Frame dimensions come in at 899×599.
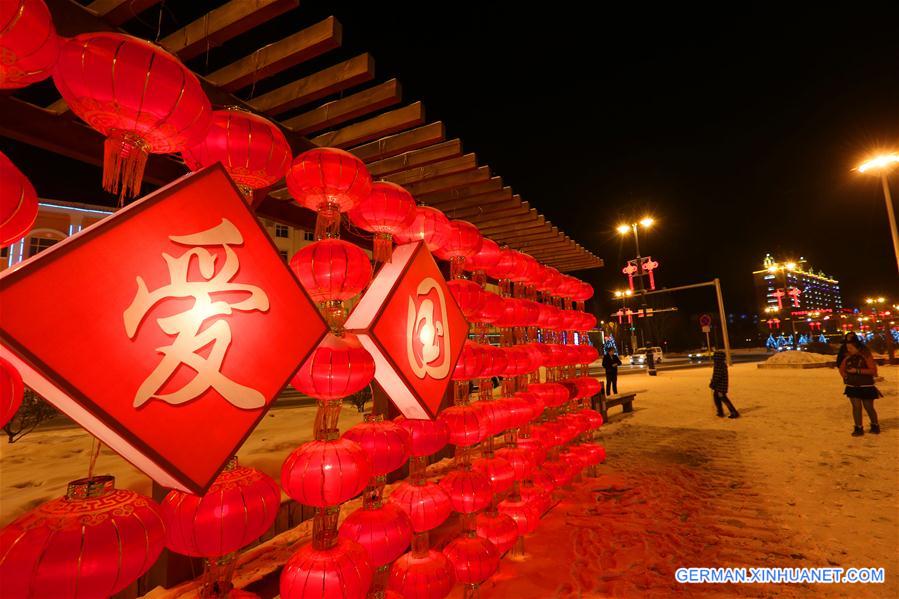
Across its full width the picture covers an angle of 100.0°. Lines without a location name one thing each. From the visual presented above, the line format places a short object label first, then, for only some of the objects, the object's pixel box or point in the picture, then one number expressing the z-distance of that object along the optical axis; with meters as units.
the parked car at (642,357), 34.94
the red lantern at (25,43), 1.37
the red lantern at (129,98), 1.56
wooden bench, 10.91
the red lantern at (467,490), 3.55
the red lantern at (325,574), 2.18
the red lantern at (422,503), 3.11
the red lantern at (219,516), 1.83
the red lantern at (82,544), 1.27
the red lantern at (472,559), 3.37
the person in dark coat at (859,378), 7.89
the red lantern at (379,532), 2.64
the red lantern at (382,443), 2.72
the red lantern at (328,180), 2.48
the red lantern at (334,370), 2.27
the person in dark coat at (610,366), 14.51
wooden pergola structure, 2.22
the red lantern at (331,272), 2.46
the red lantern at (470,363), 3.57
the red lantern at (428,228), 3.45
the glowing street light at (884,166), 12.77
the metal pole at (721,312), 22.08
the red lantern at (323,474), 2.21
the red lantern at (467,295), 3.70
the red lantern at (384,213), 2.89
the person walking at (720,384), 10.48
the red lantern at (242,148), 2.08
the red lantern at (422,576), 2.98
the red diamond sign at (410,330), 2.49
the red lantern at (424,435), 3.23
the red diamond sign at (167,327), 1.22
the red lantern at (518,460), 4.38
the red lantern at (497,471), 4.08
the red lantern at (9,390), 1.34
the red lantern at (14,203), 1.34
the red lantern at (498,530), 3.92
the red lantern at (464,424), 3.60
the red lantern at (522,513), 4.31
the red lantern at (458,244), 3.72
